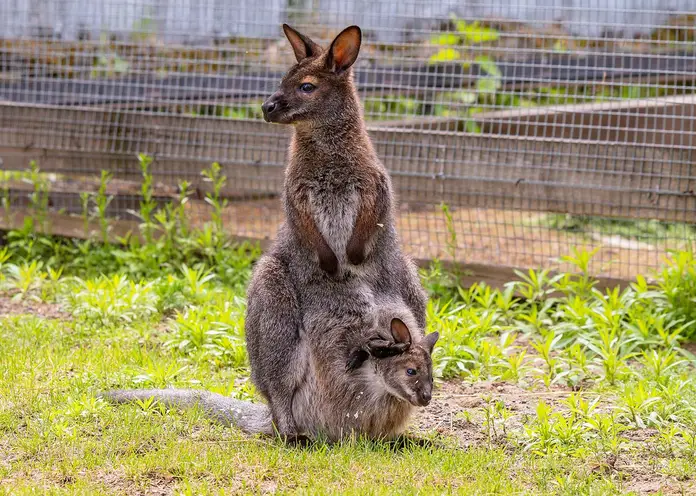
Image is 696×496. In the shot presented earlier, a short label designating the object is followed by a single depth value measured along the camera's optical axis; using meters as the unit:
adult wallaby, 9.68
